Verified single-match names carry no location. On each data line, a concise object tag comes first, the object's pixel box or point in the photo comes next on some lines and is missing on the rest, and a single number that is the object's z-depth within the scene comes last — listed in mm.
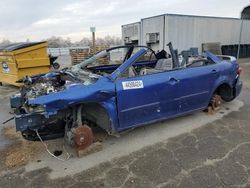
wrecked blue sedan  2871
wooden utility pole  12055
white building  11977
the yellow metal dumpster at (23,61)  7254
